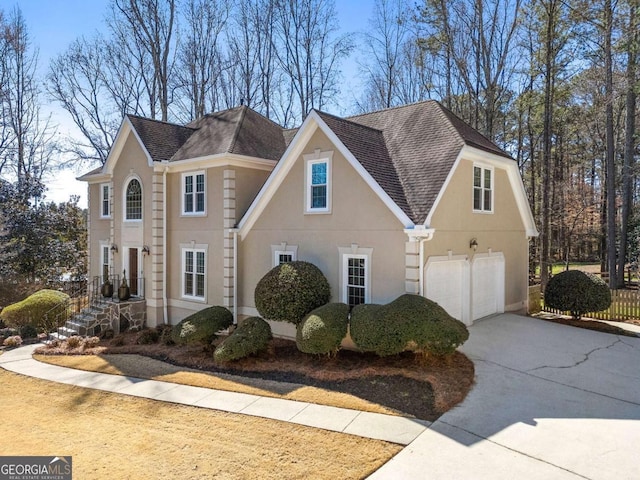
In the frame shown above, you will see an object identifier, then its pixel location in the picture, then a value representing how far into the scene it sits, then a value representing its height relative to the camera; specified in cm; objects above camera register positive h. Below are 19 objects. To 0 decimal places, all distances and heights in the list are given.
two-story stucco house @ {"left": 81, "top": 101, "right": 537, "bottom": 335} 1115 +73
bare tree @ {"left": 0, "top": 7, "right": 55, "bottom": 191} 2661 +883
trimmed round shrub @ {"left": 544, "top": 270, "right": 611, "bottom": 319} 1413 -212
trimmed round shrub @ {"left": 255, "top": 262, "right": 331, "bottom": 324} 1120 -165
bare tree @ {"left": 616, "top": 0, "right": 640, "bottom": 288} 1677 +435
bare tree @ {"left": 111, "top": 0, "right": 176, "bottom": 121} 2391 +1215
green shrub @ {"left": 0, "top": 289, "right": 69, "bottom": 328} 1612 -312
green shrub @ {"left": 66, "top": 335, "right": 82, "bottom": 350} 1379 -369
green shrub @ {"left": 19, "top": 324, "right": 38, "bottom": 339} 1589 -384
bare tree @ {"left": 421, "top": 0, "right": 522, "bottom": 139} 2286 +1110
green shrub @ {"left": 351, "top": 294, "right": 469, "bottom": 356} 895 -214
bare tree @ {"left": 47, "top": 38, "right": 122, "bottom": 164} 2725 +1022
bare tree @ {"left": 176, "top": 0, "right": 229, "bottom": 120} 2659 +1179
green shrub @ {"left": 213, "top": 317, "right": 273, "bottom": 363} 1062 -289
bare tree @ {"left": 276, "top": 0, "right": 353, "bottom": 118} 2627 +1196
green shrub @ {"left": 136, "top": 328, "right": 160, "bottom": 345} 1390 -360
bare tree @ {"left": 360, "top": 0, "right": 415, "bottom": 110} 2662 +1165
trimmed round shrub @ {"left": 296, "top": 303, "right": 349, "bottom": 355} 973 -236
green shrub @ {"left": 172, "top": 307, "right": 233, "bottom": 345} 1177 -275
